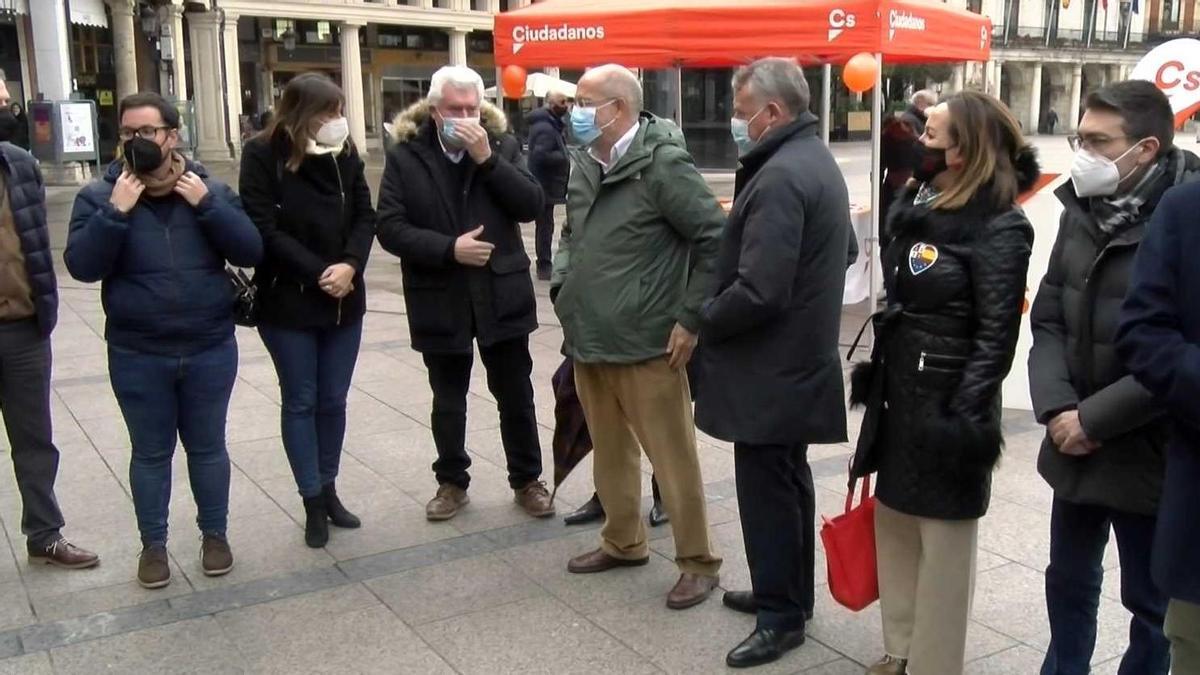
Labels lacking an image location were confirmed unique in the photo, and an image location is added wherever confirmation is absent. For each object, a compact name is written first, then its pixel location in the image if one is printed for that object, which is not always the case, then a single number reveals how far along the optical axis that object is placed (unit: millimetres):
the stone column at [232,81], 32625
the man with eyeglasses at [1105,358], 2824
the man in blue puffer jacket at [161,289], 3896
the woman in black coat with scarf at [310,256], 4336
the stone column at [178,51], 28828
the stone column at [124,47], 26219
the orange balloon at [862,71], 8008
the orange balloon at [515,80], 9914
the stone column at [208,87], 31609
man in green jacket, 3838
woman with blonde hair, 2938
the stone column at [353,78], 36812
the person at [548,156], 10852
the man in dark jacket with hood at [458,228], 4500
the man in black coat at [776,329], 3293
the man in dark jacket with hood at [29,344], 4168
